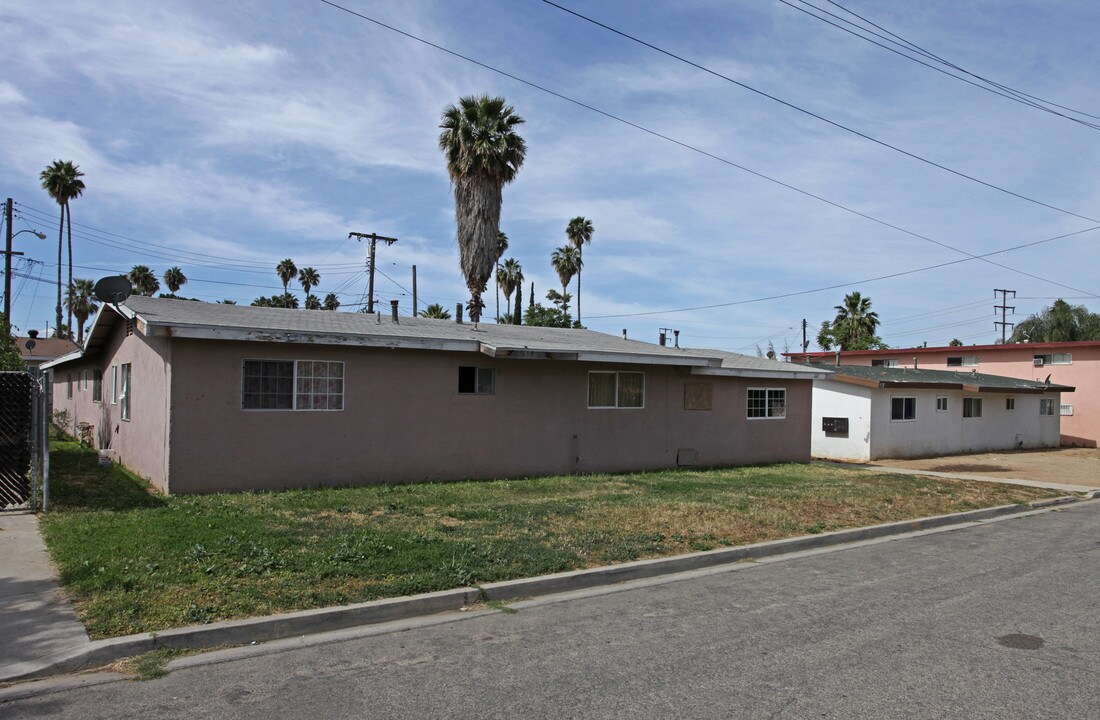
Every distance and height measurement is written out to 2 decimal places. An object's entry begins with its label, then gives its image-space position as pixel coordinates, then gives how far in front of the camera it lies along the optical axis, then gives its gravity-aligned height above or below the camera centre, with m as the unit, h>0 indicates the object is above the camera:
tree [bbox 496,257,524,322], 51.56 +6.17
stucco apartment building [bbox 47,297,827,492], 12.81 -0.65
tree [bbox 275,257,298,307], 65.12 +7.79
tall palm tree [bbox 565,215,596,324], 49.81 +8.73
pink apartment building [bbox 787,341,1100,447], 35.53 +0.64
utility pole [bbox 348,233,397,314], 39.11 +6.27
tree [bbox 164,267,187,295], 67.19 +7.18
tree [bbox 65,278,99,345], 65.31 +4.97
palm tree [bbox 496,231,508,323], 48.55 +7.79
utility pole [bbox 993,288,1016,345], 63.12 +5.54
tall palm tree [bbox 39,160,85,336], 44.19 +10.06
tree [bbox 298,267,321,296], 66.75 +7.31
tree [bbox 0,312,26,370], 17.19 +0.11
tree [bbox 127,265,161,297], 60.66 +6.32
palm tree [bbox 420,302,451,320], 51.72 +3.67
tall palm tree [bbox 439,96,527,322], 26.88 +7.11
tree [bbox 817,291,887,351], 53.00 +3.27
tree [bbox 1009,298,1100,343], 51.03 +3.49
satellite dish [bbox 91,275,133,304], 12.88 +1.19
